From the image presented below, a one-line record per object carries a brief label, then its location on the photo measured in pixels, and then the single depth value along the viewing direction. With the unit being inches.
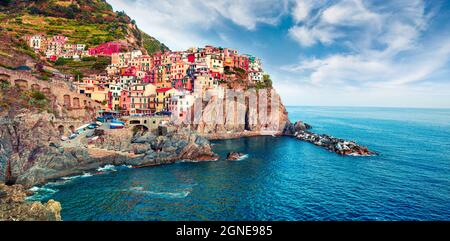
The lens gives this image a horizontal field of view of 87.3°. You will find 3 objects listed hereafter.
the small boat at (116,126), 2164.9
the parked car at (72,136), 1943.9
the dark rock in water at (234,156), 2140.7
